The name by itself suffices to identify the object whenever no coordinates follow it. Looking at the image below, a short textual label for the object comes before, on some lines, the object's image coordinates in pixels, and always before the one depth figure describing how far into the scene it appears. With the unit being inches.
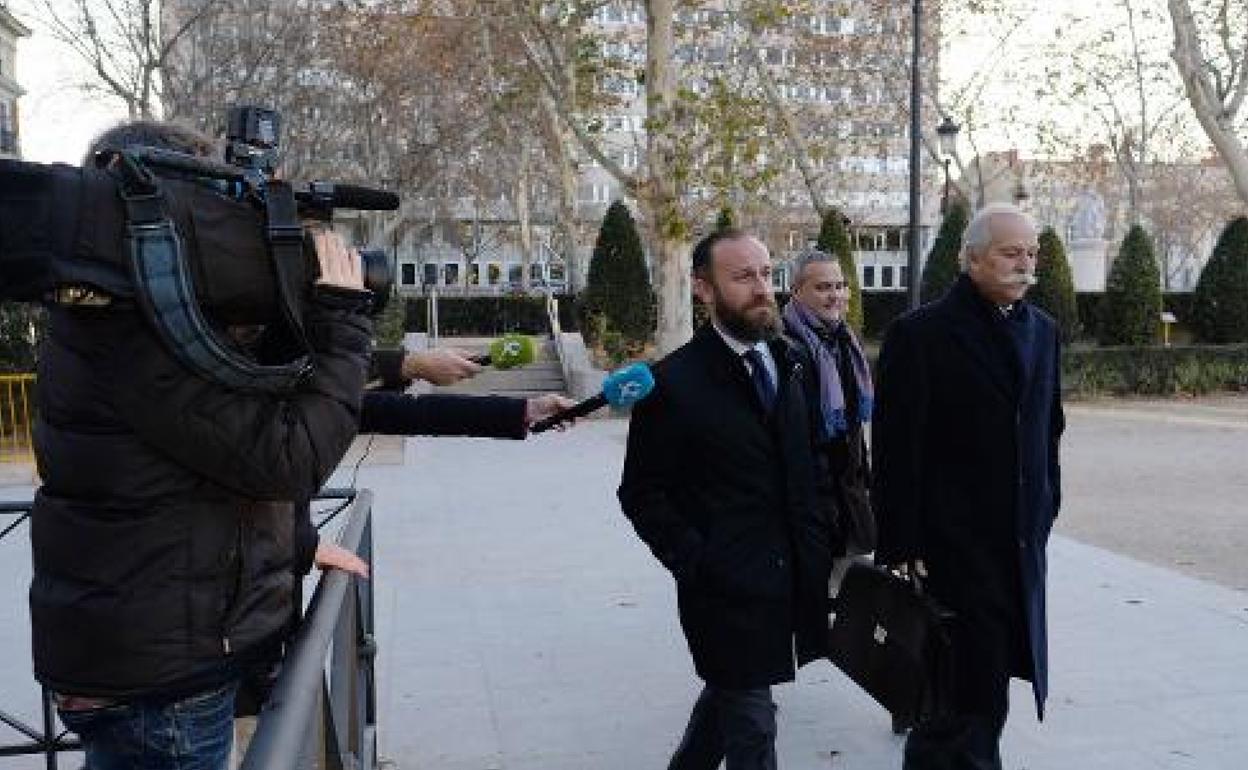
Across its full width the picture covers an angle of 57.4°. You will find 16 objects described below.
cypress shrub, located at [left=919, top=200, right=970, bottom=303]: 868.6
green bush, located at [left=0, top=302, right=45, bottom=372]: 583.2
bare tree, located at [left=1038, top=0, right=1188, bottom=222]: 1119.0
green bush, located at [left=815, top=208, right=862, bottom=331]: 818.2
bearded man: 124.4
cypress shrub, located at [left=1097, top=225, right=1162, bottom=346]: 802.8
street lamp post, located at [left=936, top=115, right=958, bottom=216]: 863.1
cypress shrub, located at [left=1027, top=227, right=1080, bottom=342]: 797.9
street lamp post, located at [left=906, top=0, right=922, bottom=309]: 713.6
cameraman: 65.8
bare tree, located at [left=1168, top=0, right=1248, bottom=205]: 674.2
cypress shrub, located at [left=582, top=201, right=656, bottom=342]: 850.8
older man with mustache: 131.7
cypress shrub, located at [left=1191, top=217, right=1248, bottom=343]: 821.2
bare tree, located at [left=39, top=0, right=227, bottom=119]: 757.3
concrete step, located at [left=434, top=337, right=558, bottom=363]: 839.7
